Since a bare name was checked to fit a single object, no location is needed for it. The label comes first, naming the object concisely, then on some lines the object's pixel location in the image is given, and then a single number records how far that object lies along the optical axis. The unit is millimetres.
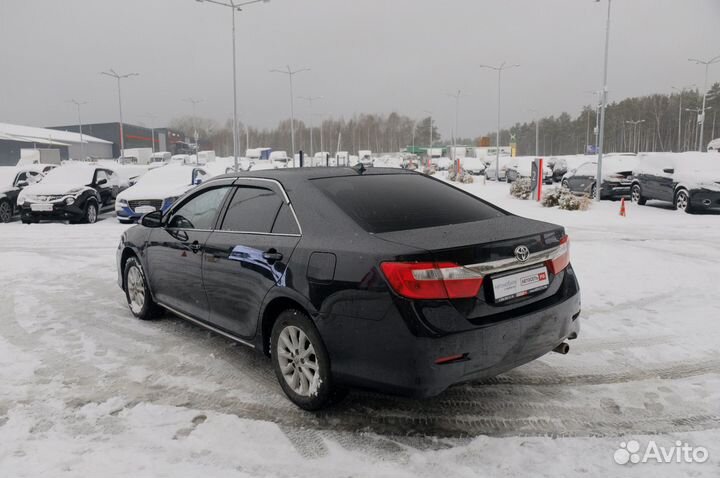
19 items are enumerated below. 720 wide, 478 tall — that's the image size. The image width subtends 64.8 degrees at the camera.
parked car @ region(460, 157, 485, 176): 46844
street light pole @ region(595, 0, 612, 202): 20023
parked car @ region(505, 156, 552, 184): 31094
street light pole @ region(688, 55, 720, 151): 46025
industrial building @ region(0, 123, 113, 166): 86500
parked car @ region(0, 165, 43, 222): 15734
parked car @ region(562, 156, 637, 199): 19875
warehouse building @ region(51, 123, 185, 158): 123375
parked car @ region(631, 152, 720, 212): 15320
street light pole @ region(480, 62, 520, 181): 46459
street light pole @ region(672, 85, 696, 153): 85625
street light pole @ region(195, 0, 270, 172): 29002
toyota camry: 3064
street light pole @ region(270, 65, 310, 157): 48125
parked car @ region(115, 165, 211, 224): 13641
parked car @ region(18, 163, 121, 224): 14461
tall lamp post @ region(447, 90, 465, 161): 56084
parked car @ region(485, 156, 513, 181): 37809
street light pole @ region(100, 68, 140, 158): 56062
